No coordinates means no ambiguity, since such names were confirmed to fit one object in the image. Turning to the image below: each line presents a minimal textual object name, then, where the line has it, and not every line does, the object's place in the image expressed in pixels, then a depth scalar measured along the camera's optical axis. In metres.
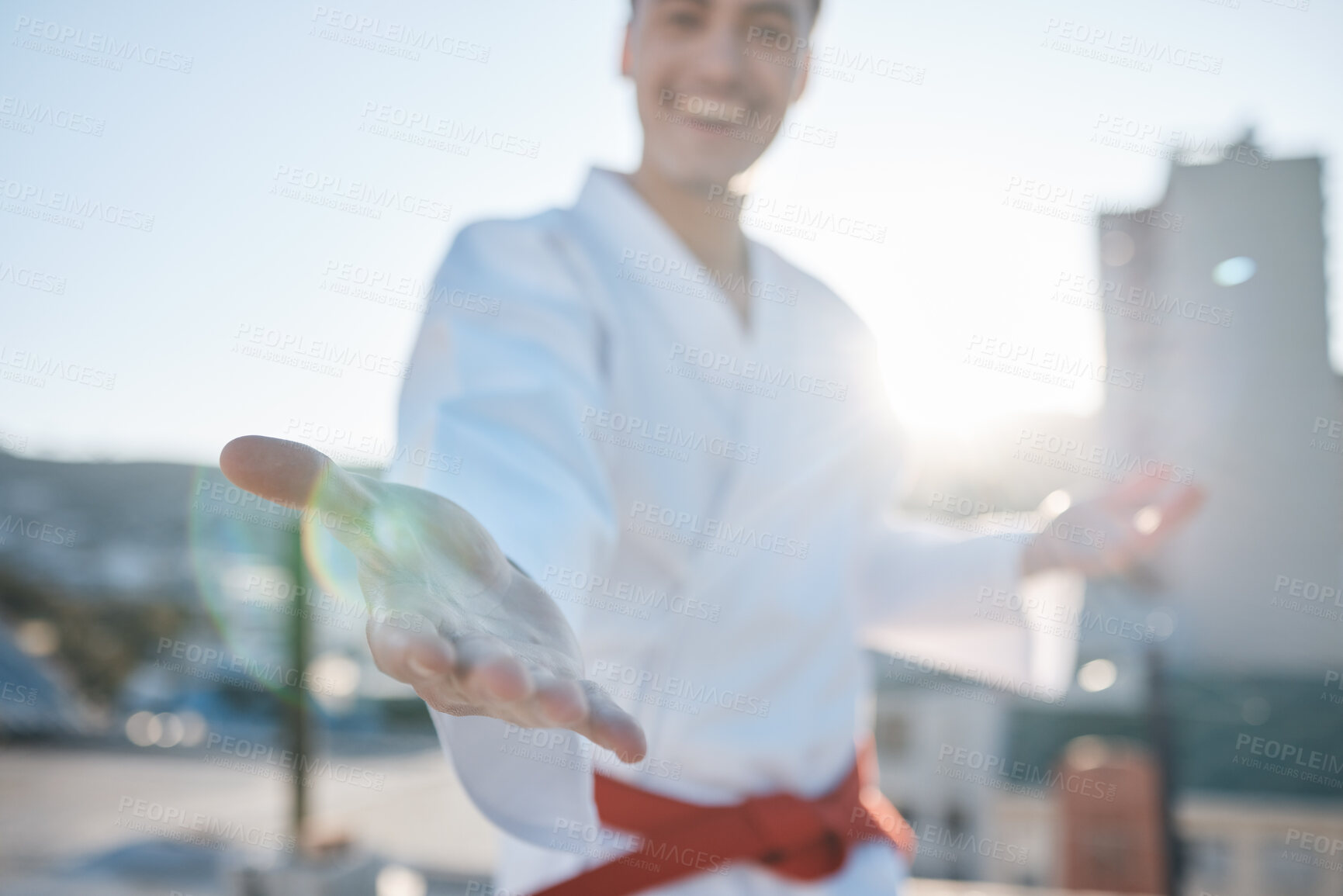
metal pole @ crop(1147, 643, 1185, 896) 3.13
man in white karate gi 0.77
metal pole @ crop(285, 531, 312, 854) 2.71
